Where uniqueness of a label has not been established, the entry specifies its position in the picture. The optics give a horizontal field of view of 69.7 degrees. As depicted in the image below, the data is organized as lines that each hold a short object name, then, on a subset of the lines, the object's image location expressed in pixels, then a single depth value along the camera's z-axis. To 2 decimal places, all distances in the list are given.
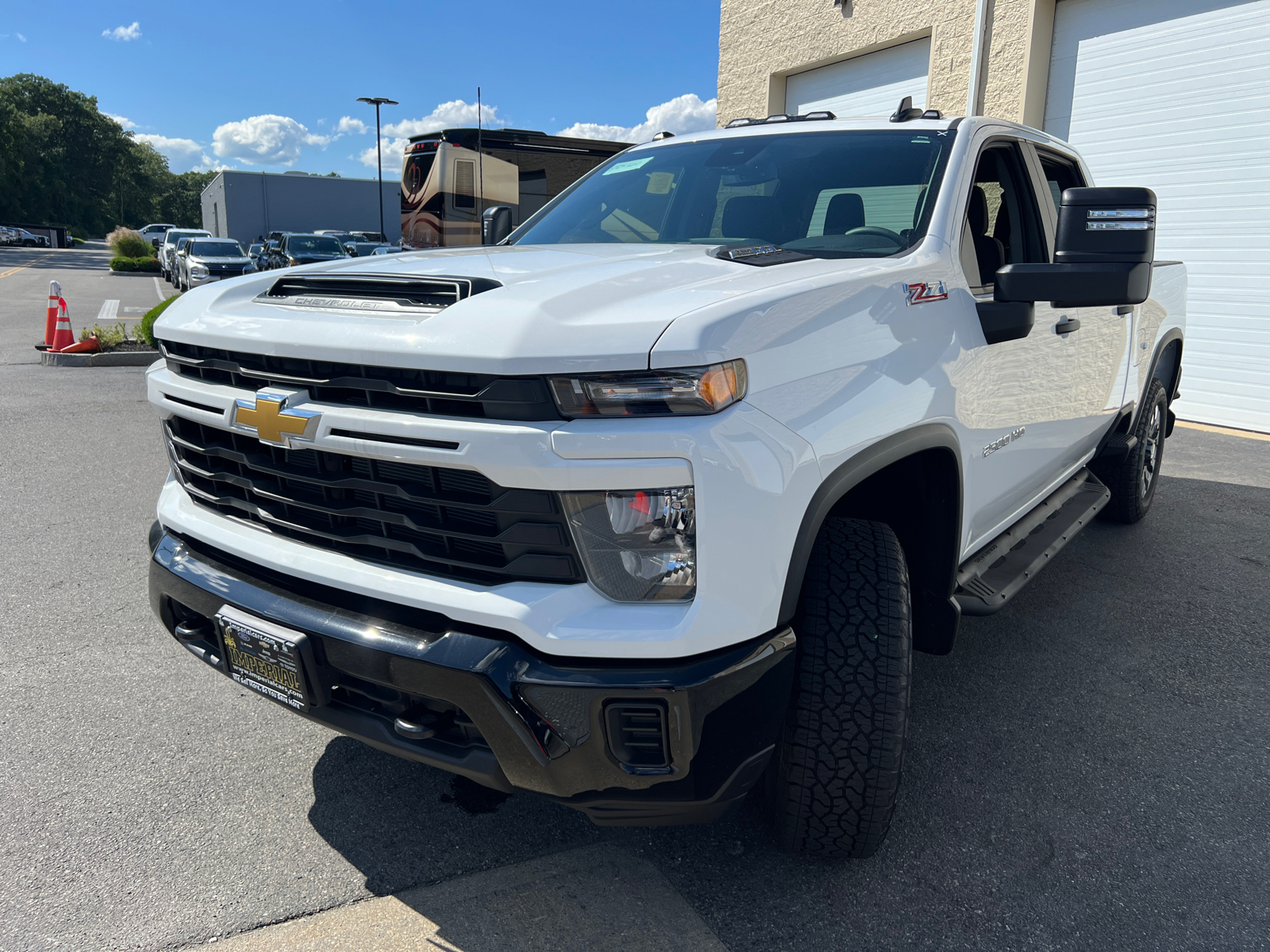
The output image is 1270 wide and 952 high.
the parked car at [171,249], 31.18
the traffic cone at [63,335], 10.80
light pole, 33.75
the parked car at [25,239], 63.38
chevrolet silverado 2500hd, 1.70
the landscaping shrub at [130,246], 40.09
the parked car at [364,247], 28.49
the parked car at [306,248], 23.64
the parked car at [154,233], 50.30
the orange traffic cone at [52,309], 10.78
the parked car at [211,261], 22.34
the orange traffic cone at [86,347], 10.66
